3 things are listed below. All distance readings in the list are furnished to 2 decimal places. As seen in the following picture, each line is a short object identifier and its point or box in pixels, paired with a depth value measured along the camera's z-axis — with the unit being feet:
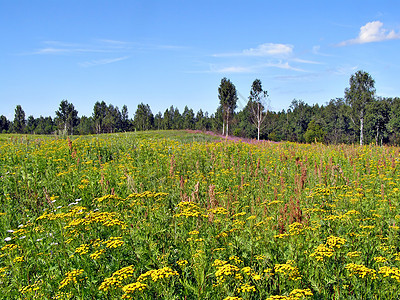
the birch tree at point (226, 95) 181.78
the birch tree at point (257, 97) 157.28
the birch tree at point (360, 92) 178.81
